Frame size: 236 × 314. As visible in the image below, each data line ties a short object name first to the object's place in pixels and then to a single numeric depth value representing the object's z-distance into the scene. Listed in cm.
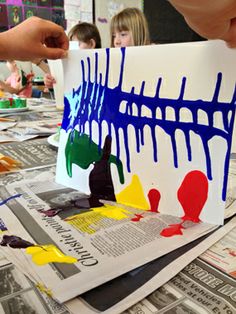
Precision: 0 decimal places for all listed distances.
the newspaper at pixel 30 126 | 97
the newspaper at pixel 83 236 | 33
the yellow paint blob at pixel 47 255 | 35
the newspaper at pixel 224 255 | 35
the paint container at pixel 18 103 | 144
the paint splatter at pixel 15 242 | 38
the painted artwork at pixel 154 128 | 42
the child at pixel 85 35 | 213
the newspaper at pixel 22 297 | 29
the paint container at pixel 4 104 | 140
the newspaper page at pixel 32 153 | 72
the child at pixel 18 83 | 206
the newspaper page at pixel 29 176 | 61
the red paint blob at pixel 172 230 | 41
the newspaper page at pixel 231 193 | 47
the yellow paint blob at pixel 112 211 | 46
